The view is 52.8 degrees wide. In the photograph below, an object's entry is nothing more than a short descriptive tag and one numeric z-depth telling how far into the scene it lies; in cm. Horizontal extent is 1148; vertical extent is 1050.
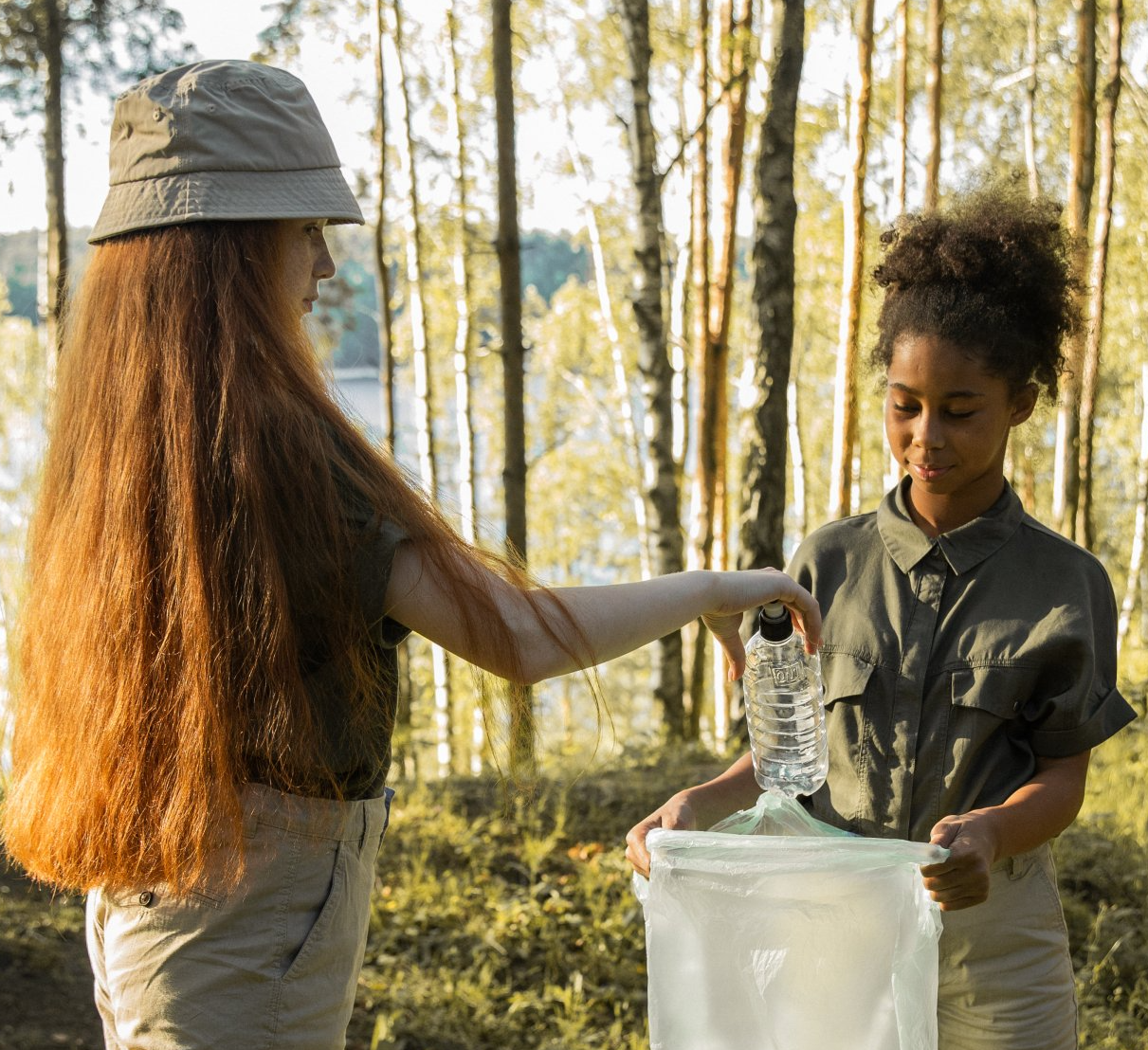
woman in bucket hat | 146
